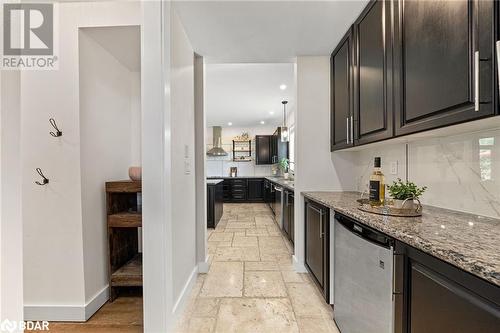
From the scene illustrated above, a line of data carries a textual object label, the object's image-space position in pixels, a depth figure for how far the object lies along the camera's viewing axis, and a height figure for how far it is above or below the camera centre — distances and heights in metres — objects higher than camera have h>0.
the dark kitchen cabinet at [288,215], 3.38 -0.75
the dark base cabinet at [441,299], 0.66 -0.44
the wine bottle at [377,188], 1.63 -0.16
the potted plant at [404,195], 1.35 -0.18
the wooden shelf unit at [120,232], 2.12 -0.61
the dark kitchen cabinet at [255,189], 8.36 -0.81
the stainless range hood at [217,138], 8.61 +1.03
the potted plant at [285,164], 6.42 +0.04
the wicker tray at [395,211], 1.33 -0.27
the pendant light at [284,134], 6.07 +0.81
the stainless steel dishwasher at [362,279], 1.13 -0.64
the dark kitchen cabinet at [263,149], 8.53 +0.60
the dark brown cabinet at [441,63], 0.93 +0.47
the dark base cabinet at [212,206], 4.64 -0.77
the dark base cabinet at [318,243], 1.98 -0.72
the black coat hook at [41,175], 1.90 -0.06
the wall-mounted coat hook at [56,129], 1.88 +0.30
